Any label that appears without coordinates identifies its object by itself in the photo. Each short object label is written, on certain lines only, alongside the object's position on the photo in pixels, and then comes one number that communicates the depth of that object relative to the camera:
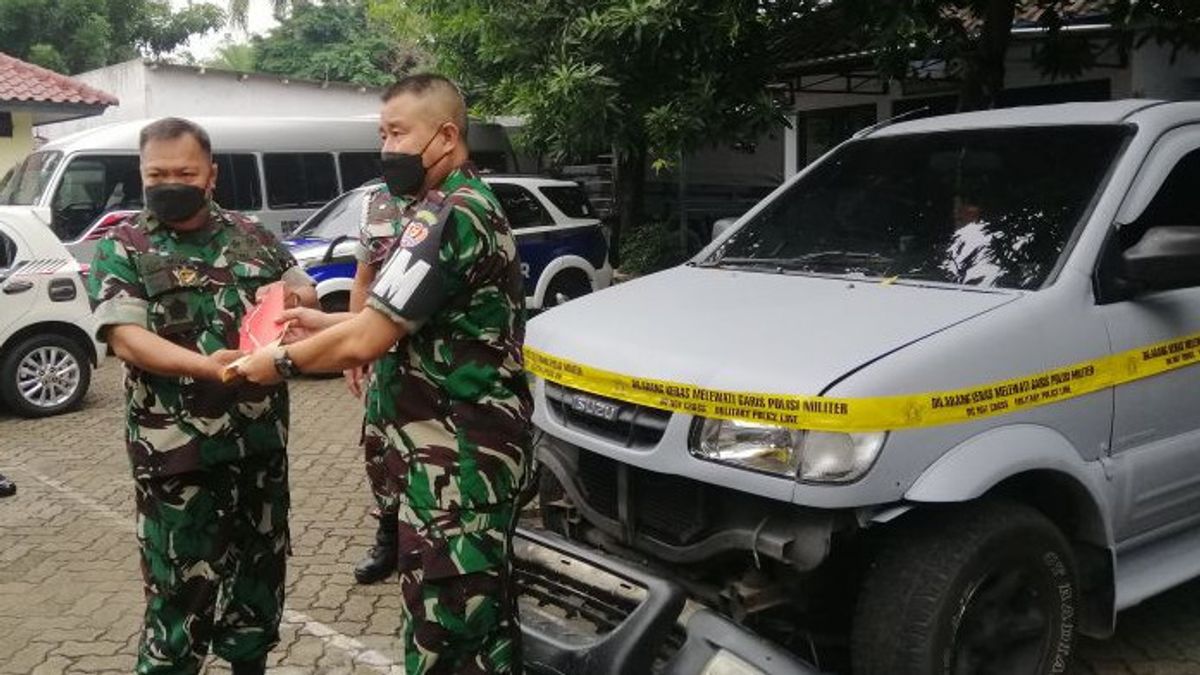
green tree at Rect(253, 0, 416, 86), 26.89
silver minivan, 2.62
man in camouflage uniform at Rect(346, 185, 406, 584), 3.52
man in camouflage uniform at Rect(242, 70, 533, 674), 2.33
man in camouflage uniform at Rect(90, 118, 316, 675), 2.75
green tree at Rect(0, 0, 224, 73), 23.41
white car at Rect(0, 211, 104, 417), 7.44
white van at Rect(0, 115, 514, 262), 10.73
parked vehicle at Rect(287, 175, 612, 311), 8.81
